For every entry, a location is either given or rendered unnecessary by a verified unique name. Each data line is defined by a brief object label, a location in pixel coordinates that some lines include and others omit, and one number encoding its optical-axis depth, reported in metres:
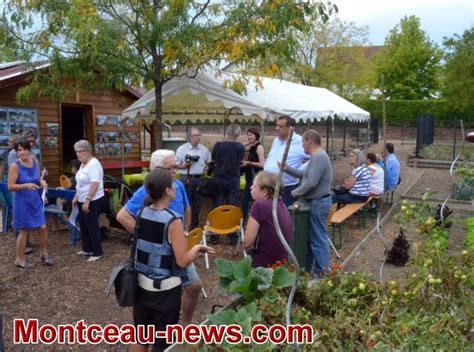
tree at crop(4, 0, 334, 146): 7.09
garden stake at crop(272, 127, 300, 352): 1.91
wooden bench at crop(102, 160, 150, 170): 11.53
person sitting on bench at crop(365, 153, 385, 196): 8.27
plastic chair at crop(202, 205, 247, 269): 5.76
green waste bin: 4.79
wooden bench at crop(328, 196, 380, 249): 6.58
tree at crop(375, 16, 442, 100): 39.31
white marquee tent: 8.38
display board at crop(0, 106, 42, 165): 9.05
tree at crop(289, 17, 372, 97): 36.06
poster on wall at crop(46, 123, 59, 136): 10.32
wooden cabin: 9.21
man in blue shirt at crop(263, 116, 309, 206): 5.87
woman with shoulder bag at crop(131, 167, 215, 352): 2.88
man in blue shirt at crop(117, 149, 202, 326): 3.43
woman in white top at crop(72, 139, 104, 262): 5.68
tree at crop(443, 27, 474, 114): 23.02
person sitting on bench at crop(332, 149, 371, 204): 7.75
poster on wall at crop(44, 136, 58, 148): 10.30
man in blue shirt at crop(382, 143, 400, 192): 9.50
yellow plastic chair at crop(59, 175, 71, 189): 7.87
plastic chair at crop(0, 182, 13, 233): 6.84
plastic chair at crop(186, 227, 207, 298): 4.41
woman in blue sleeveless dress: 5.43
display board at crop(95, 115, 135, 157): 11.74
